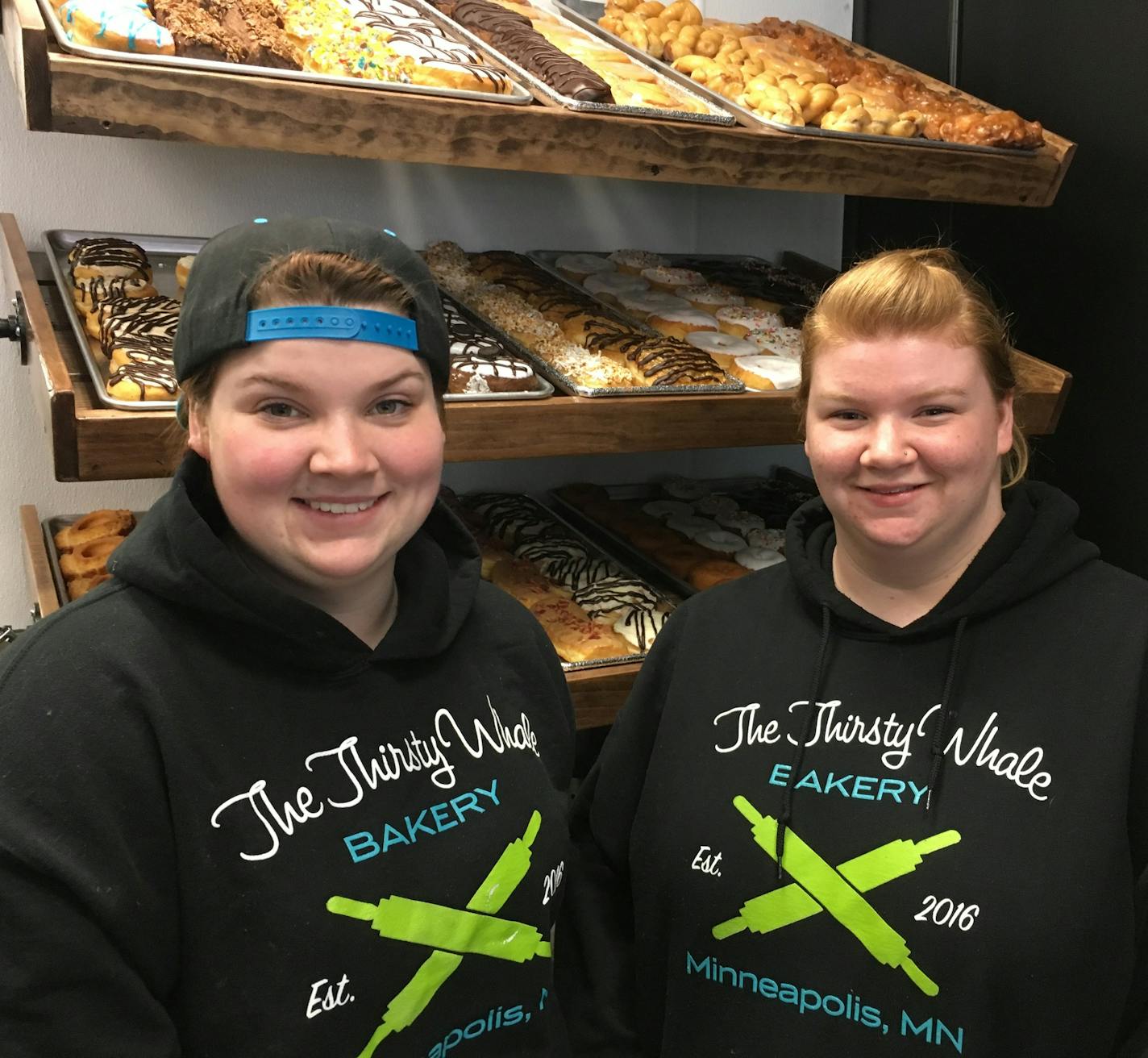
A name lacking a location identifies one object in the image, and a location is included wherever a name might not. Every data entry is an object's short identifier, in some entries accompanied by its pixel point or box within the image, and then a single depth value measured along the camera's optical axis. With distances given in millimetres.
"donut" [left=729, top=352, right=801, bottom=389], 2426
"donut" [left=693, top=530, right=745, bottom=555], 2775
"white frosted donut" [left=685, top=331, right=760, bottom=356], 2559
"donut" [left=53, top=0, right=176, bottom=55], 1710
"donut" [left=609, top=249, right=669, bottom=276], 2969
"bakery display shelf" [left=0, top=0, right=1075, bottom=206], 1661
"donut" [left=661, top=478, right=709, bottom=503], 3125
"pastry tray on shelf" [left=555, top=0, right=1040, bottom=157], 2279
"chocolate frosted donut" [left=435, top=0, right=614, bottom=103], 2084
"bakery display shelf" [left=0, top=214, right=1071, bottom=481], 1691
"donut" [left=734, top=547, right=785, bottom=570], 2701
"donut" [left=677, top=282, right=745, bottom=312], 2844
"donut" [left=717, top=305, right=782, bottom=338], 2727
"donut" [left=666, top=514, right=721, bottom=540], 2875
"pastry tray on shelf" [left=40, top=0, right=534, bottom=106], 1685
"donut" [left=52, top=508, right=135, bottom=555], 2354
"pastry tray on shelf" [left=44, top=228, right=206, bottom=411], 1984
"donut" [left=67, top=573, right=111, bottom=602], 2221
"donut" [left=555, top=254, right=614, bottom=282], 2887
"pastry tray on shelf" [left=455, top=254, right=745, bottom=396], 2176
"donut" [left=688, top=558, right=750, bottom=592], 2637
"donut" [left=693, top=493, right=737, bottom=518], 2992
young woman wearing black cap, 1077
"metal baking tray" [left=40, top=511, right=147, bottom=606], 2225
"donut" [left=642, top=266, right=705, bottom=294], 2916
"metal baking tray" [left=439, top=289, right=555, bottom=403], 2043
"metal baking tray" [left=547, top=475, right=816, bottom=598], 2721
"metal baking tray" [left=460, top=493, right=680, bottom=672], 2256
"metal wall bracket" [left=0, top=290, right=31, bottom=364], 2102
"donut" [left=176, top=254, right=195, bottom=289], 2277
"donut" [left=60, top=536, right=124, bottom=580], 2252
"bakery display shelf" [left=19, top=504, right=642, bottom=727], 2209
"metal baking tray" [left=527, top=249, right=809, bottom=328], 2840
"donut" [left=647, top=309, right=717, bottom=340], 2660
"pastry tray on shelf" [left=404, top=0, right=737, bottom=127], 2062
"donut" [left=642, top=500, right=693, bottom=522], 2990
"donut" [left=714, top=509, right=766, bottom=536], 2898
